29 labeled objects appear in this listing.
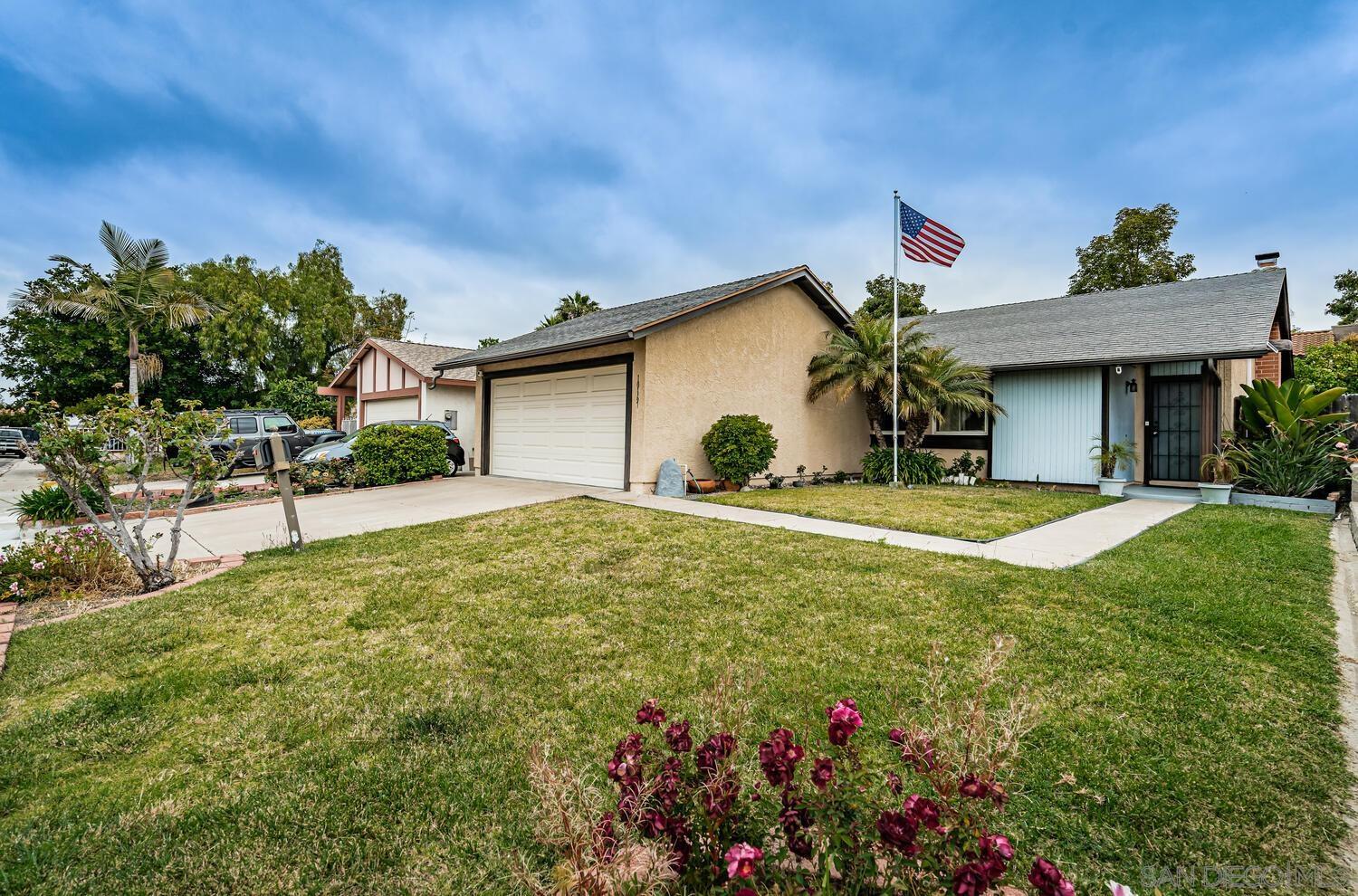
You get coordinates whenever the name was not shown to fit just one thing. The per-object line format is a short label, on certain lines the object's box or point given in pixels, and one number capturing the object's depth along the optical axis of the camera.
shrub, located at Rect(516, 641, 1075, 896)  1.30
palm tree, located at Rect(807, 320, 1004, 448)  12.17
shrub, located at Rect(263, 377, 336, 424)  29.50
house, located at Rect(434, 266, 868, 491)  10.75
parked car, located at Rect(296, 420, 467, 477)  12.71
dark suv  16.47
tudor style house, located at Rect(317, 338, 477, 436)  18.81
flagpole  11.85
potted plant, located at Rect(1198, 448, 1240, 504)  9.39
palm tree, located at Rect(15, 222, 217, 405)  19.41
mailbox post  6.28
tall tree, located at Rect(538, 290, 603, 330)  28.70
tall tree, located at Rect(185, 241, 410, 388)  30.53
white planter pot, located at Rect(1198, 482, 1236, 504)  9.38
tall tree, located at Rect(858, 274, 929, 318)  31.08
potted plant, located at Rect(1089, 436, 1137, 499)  10.77
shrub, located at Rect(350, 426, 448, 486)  12.13
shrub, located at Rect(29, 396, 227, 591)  4.87
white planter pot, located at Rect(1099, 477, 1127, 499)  10.73
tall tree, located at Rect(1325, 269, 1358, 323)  32.28
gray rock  10.45
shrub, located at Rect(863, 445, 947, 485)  12.87
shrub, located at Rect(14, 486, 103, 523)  8.33
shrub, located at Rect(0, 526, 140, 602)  4.96
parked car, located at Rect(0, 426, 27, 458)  26.42
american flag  11.51
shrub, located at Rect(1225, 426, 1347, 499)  8.94
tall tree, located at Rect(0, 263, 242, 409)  26.56
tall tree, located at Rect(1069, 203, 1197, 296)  26.95
